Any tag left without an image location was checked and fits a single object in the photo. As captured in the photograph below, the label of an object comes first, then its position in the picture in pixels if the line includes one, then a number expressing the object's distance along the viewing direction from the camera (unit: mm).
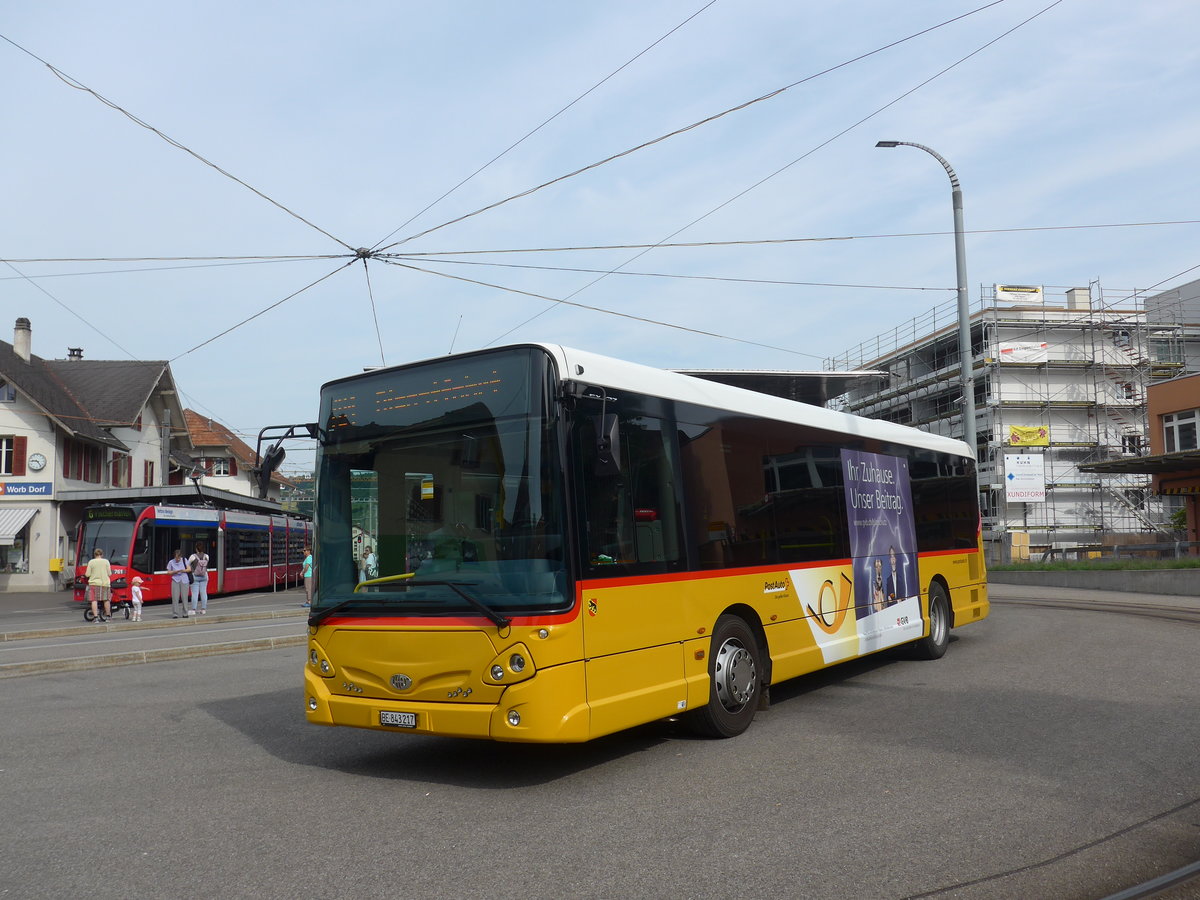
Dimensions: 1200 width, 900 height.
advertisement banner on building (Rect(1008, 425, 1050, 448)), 58500
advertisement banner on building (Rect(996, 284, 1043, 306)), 62750
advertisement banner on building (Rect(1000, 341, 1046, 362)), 59031
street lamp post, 24578
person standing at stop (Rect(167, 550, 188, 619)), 26266
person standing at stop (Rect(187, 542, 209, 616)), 27188
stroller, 26016
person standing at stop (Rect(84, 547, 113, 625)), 25500
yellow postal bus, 6707
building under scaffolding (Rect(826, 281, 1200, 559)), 57594
